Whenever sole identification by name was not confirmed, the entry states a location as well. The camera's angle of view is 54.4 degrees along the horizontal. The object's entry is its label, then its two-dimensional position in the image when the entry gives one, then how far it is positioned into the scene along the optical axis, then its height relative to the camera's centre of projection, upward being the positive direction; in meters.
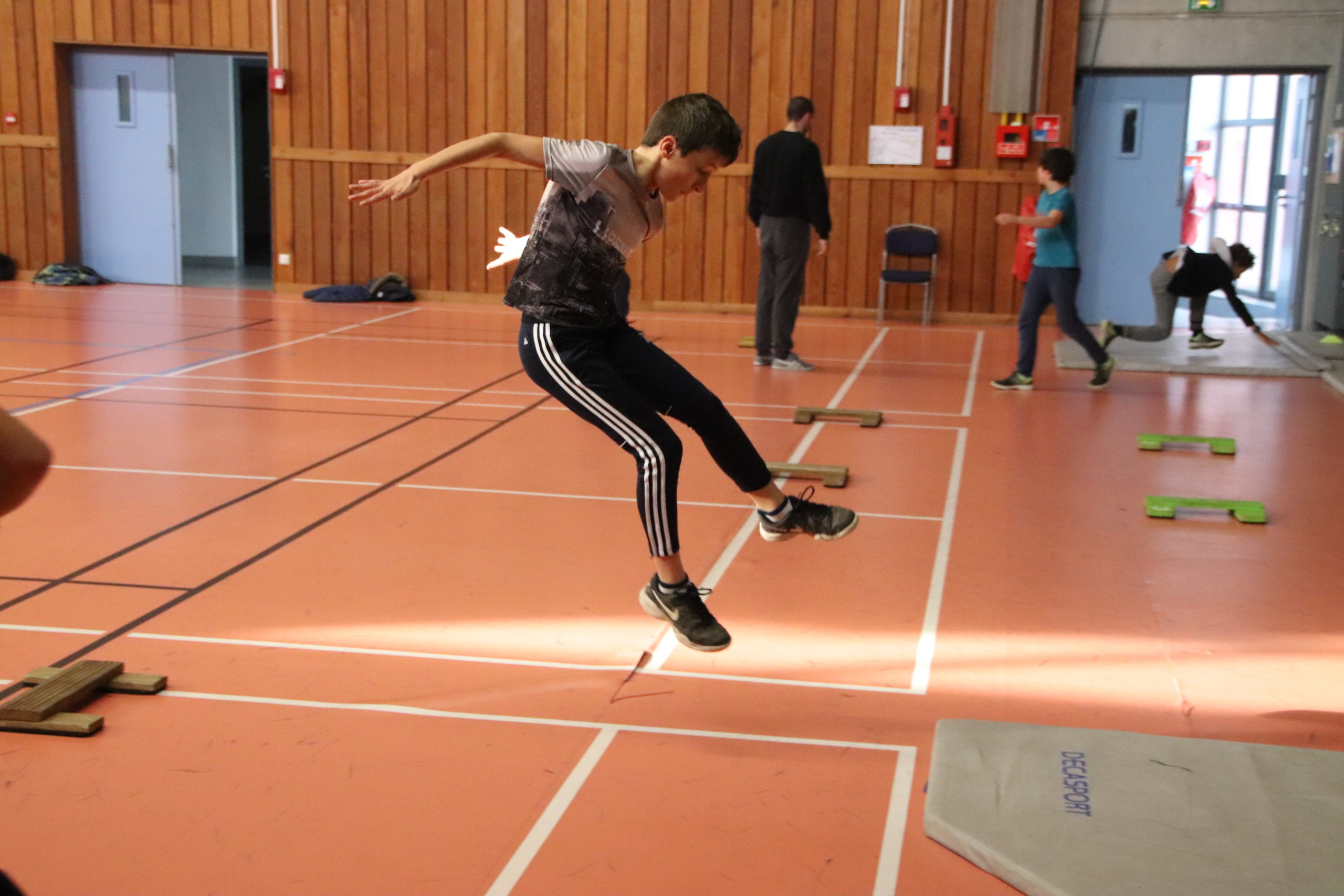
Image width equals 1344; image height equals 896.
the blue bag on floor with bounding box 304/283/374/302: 13.15 -1.18
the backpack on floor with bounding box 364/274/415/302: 13.28 -1.13
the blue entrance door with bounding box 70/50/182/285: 13.88 +0.05
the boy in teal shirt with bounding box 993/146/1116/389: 7.93 -0.39
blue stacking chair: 12.39 -0.50
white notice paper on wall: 12.48 +0.41
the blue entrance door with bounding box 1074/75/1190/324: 12.36 +0.11
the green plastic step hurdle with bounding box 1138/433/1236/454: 6.57 -1.22
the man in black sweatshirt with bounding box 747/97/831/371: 8.73 -0.14
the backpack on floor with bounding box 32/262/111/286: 13.77 -1.12
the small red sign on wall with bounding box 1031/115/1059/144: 12.12 +0.58
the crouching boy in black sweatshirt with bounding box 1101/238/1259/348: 9.05 -0.55
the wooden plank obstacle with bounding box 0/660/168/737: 3.00 -1.24
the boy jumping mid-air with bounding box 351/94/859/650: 3.17 -0.27
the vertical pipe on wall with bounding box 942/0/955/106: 12.23 +1.16
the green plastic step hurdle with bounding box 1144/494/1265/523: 5.21 -1.22
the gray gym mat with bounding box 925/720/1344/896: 2.40 -1.21
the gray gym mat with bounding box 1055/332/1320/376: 9.45 -1.21
